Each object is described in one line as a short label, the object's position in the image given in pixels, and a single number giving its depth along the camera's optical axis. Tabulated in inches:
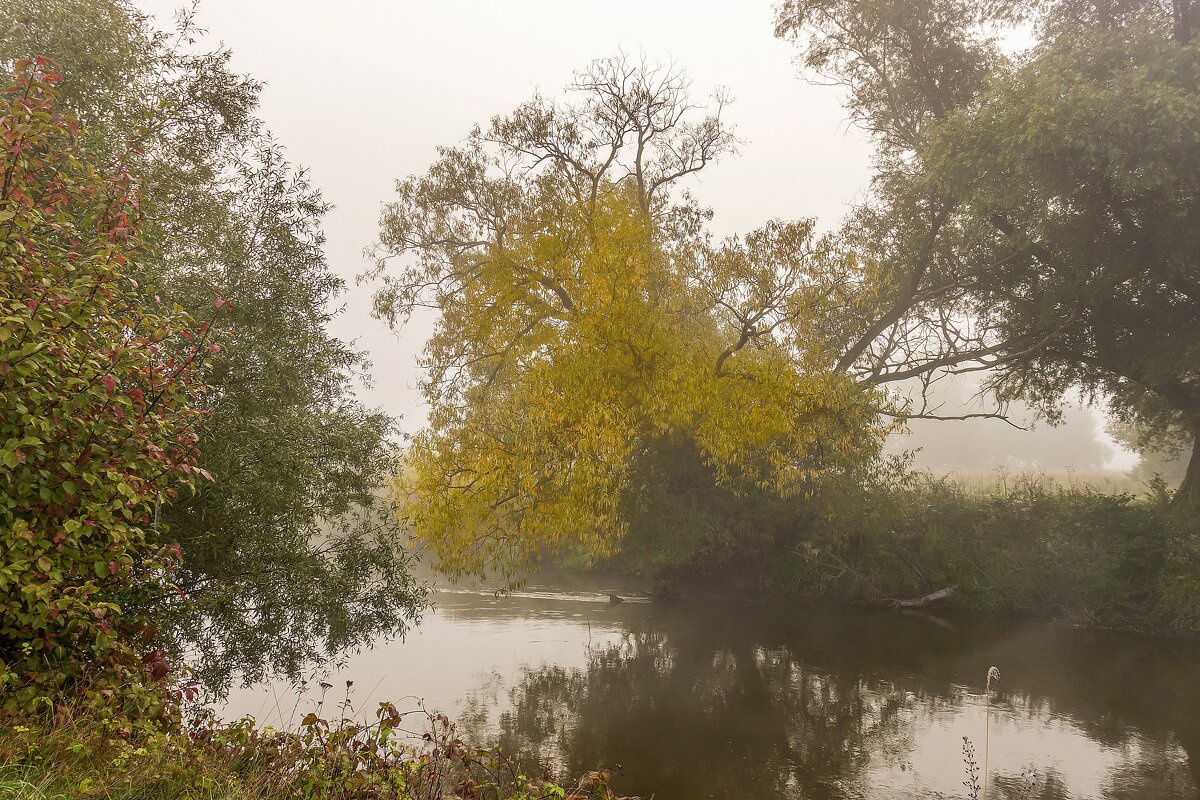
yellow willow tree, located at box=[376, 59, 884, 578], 673.6
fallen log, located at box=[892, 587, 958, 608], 873.5
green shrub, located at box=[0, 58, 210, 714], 203.3
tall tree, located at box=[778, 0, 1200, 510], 684.7
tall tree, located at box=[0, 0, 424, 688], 411.2
